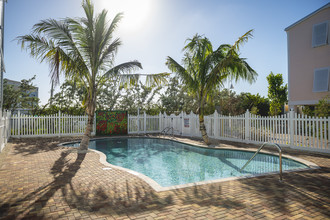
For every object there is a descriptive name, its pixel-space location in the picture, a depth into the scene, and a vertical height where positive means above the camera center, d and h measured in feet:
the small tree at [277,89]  78.02 +9.16
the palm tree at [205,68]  31.45 +7.12
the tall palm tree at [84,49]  26.30 +8.38
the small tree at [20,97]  62.44 +4.78
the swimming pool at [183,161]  20.38 -5.87
